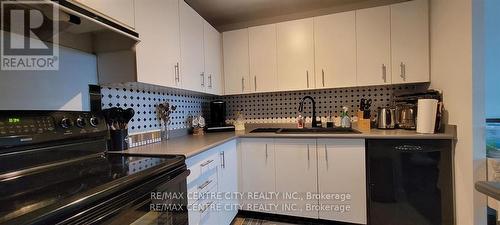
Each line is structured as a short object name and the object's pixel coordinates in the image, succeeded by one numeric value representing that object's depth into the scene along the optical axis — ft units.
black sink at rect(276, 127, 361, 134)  6.56
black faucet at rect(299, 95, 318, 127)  7.75
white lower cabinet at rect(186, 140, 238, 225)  4.39
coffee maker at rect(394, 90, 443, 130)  5.63
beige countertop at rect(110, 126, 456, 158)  4.48
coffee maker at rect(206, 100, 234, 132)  8.41
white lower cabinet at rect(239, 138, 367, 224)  5.89
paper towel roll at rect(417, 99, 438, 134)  5.42
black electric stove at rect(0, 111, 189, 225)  2.02
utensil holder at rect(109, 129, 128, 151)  4.50
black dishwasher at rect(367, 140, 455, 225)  5.23
